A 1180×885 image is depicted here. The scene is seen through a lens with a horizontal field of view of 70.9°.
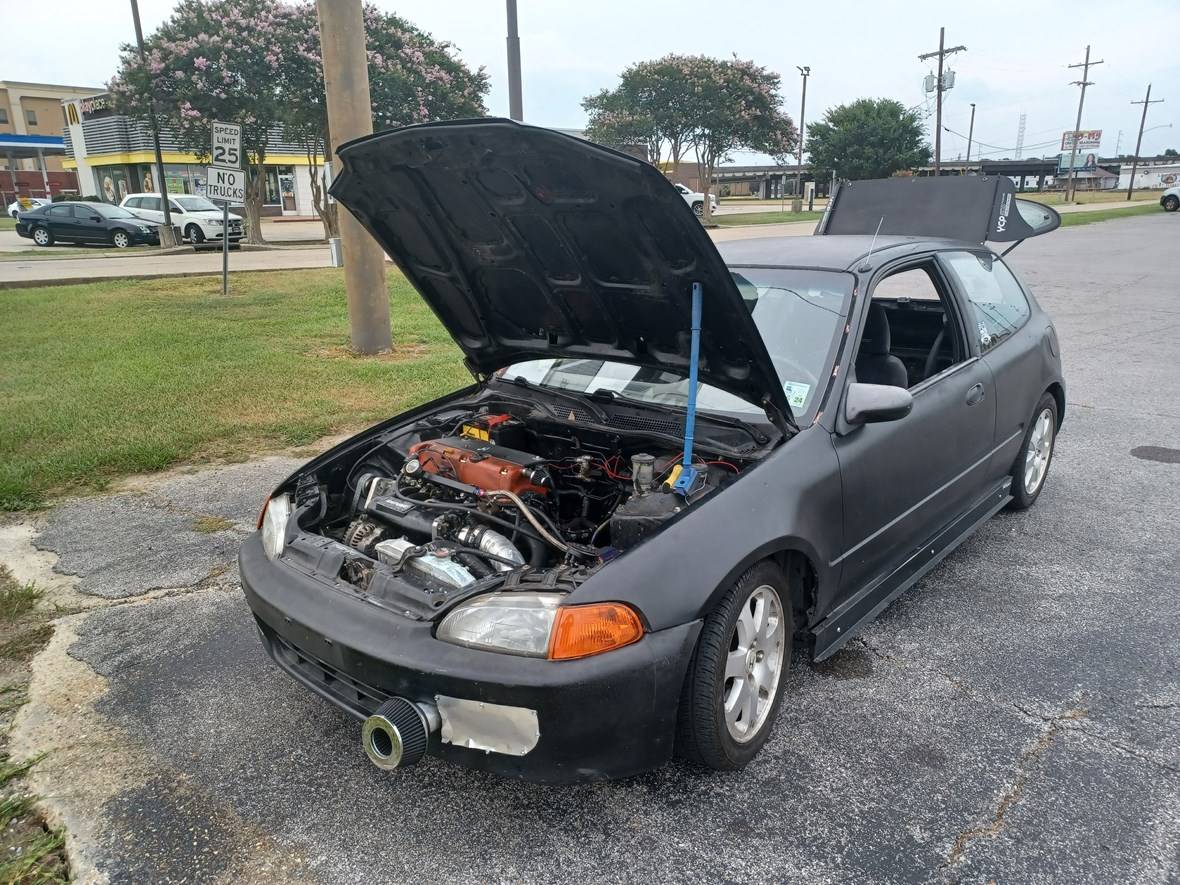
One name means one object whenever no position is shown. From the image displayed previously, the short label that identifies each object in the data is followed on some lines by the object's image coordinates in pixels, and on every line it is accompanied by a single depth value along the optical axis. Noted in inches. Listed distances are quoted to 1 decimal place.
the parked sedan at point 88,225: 933.8
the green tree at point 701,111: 1507.1
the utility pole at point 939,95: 1610.5
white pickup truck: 1542.1
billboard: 2645.2
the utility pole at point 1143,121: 2716.5
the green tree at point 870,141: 1827.0
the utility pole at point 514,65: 397.4
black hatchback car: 88.4
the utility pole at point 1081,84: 2336.4
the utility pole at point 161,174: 870.4
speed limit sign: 428.1
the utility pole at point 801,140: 1824.8
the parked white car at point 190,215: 944.3
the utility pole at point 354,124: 324.8
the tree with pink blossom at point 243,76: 831.1
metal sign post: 426.6
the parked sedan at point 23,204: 1491.8
